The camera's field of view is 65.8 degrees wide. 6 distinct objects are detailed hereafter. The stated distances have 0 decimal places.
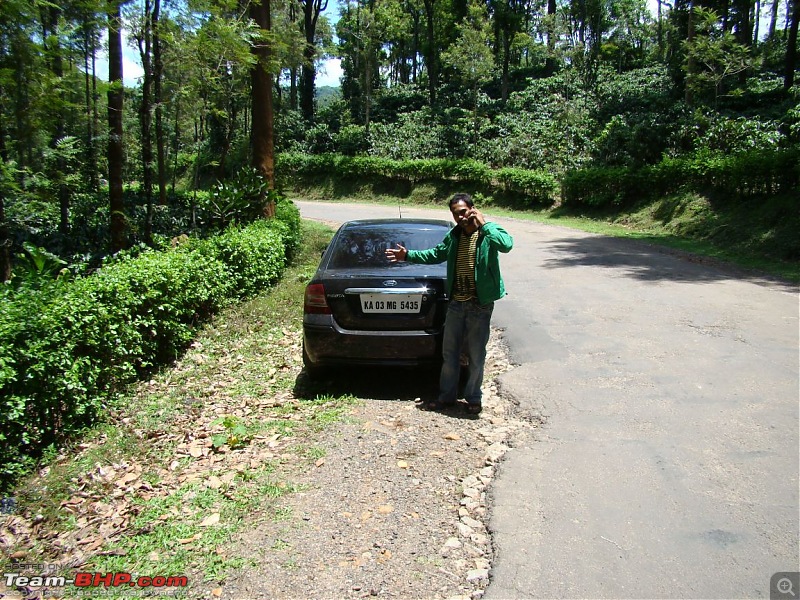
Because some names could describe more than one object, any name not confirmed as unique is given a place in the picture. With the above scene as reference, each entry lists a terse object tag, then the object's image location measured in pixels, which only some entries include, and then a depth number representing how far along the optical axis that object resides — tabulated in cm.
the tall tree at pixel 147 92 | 992
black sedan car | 560
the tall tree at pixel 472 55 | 3569
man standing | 512
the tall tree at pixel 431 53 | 4916
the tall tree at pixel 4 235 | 820
